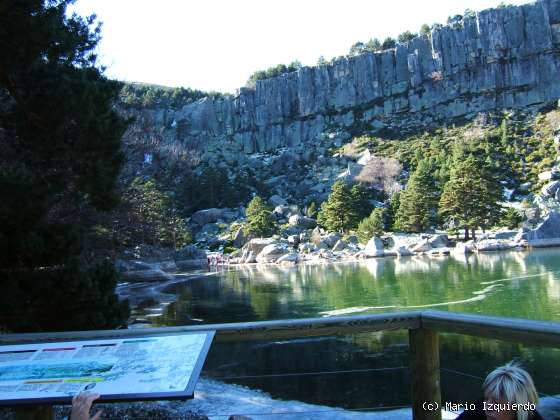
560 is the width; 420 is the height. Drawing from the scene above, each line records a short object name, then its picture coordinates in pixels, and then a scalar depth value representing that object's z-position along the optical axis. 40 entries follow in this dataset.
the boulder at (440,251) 33.56
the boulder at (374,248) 35.19
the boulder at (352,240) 40.75
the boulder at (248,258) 39.97
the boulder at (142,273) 24.58
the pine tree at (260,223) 44.38
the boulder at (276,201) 58.34
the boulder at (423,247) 35.02
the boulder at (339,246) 39.04
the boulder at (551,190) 41.94
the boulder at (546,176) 46.93
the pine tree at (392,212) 43.41
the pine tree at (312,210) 51.09
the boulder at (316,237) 41.06
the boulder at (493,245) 32.34
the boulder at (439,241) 35.69
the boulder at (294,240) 42.94
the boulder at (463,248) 32.57
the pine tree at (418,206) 40.44
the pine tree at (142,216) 13.59
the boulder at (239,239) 46.19
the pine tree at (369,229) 39.56
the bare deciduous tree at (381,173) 54.50
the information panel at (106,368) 1.59
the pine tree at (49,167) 4.32
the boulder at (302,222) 47.81
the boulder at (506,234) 34.41
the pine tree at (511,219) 36.62
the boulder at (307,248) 39.58
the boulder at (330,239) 40.78
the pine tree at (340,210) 43.72
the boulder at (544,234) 32.12
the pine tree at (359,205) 43.88
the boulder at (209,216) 54.50
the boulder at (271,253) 38.72
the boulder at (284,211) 51.88
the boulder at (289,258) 36.44
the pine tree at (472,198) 36.91
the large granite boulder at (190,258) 35.06
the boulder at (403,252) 34.62
